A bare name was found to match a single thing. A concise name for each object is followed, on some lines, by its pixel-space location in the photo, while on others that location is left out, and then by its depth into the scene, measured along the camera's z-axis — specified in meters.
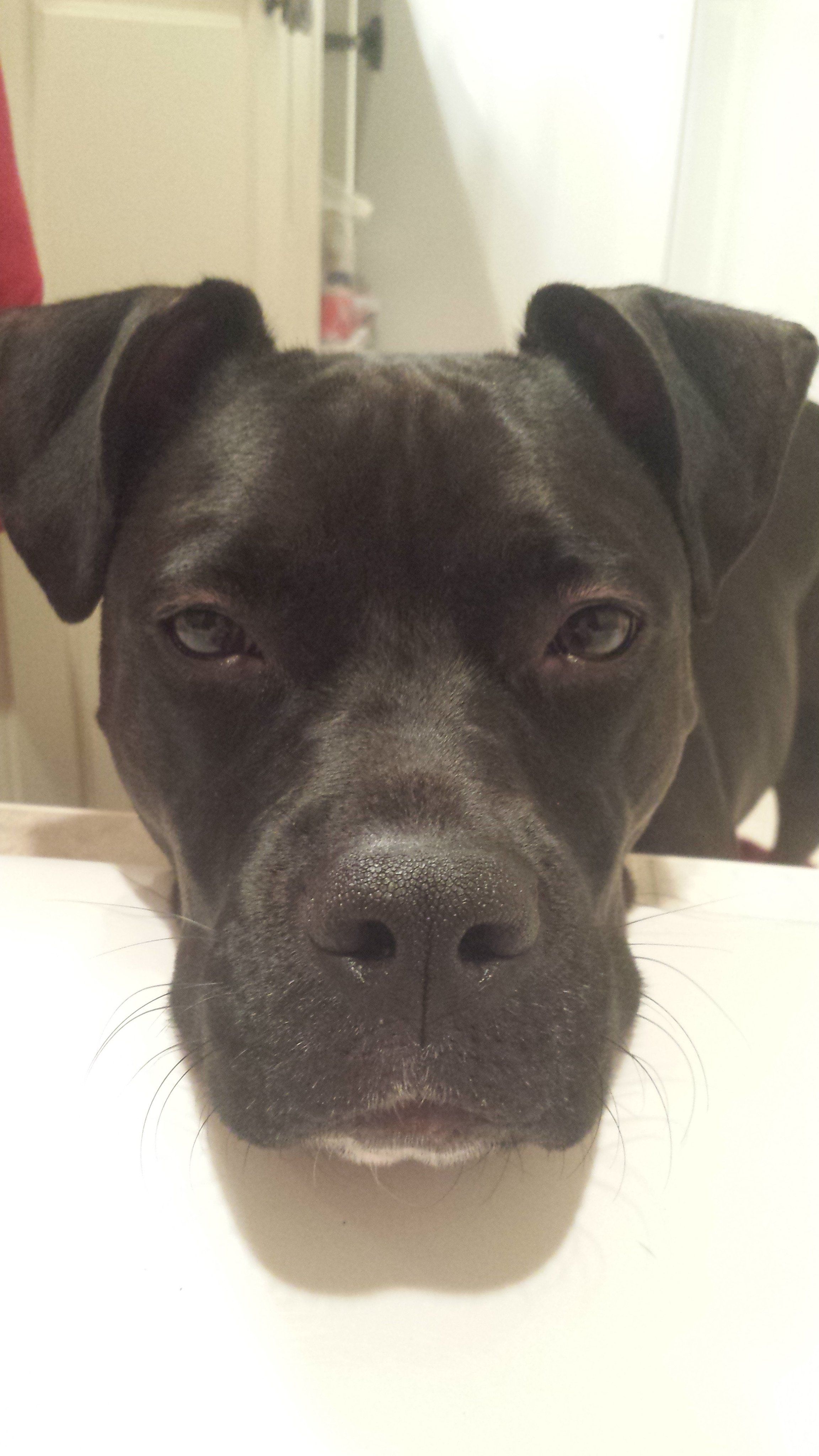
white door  0.61
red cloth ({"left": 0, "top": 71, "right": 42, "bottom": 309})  0.44
